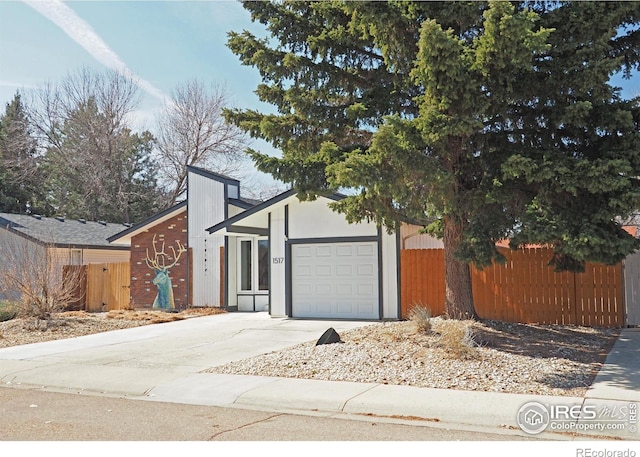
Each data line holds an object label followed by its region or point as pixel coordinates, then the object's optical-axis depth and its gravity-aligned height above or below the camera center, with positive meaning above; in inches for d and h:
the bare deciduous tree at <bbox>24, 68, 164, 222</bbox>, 1421.0 +274.3
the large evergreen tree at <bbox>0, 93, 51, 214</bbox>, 1523.1 +264.9
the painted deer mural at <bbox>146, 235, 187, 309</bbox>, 847.7 -1.0
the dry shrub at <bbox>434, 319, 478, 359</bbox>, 366.0 -44.8
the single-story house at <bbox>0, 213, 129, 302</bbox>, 943.0 +58.6
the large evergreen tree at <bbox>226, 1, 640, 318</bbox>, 370.0 +106.3
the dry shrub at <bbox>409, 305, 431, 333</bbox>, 425.4 -36.0
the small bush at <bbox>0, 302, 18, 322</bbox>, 664.4 -45.4
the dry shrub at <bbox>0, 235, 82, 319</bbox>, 609.6 -11.5
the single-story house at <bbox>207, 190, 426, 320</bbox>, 641.6 +10.7
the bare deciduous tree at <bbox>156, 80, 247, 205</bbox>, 1430.9 +320.8
